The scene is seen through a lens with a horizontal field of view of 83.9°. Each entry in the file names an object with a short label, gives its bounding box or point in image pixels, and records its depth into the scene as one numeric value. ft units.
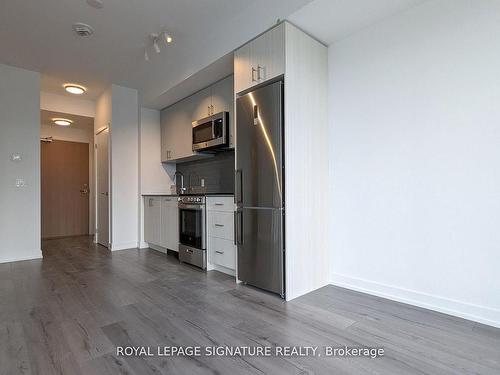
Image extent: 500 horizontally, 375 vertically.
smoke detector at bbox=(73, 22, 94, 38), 9.53
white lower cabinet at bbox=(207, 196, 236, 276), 9.75
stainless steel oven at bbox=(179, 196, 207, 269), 10.80
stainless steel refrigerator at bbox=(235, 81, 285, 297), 7.74
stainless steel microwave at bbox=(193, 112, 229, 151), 11.23
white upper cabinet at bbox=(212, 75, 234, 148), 11.14
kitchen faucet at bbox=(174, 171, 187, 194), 15.14
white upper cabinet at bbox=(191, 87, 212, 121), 12.34
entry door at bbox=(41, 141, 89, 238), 19.72
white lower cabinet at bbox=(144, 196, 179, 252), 12.68
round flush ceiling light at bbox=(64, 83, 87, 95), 14.68
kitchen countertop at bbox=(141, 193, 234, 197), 9.77
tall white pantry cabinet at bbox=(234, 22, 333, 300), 7.68
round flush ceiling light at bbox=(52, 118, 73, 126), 17.59
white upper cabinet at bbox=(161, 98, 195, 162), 13.69
